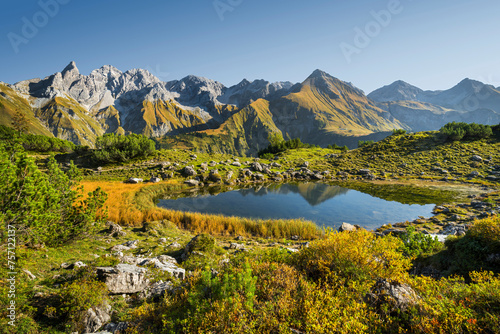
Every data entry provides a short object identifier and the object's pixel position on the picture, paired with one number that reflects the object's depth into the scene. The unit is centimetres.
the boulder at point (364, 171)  5599
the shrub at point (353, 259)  573
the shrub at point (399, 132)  8549
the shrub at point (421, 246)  915
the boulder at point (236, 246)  1348
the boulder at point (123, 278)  657
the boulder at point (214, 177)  4684
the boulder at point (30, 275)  634
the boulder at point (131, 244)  1185
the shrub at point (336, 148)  10916
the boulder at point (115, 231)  1364
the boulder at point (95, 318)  515
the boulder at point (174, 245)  1273
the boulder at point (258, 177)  5228
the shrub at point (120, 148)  4843
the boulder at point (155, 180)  4016
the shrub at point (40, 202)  640
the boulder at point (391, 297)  465
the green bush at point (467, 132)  6348
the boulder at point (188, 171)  4694
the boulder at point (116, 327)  498
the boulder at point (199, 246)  1046
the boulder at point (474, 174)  4569
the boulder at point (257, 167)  5634
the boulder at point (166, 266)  809
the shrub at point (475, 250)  703
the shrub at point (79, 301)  509
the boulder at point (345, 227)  1860
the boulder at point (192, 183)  4190
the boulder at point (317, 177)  5569
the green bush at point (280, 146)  9341
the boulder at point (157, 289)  668
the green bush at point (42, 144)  6625
